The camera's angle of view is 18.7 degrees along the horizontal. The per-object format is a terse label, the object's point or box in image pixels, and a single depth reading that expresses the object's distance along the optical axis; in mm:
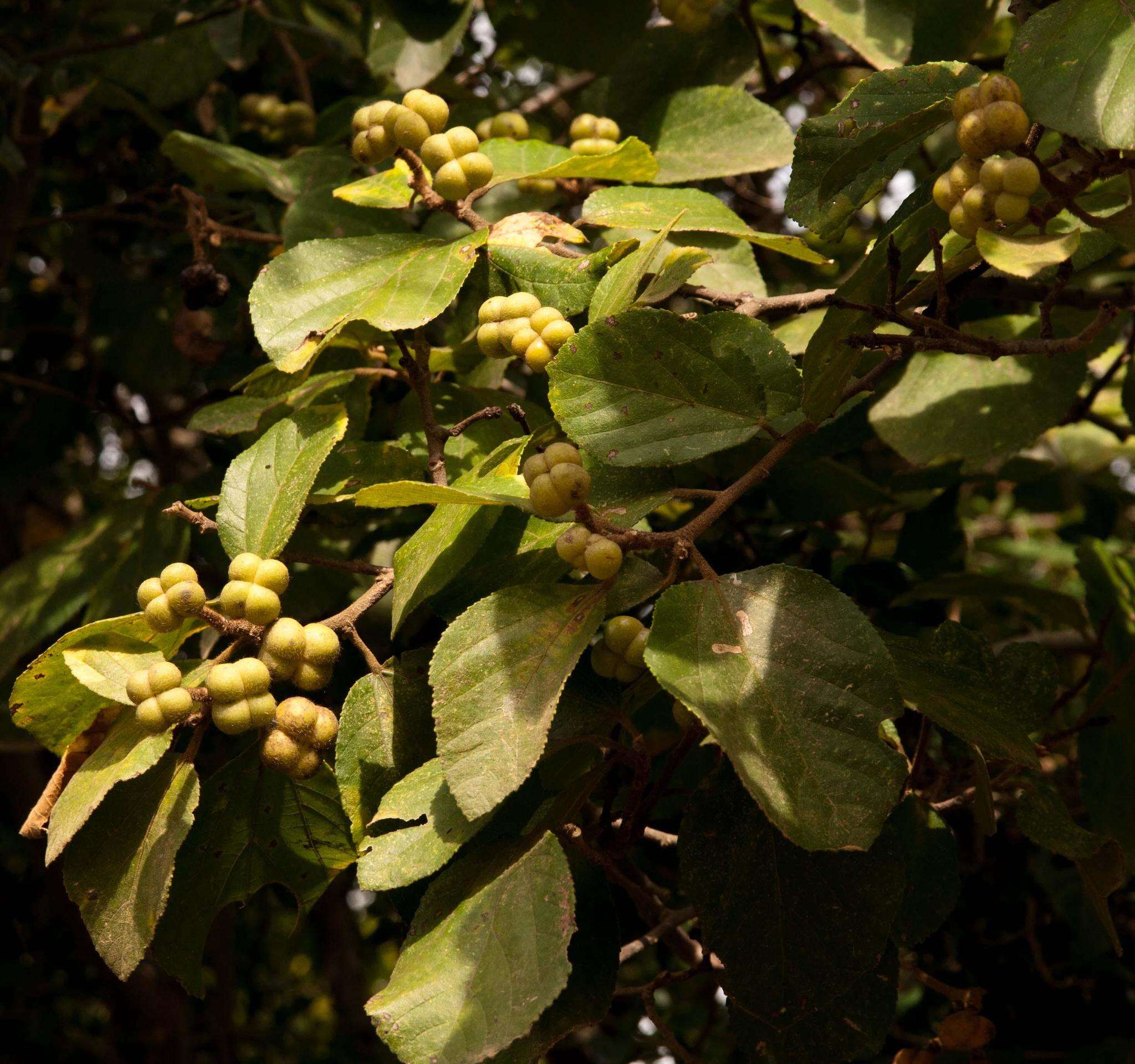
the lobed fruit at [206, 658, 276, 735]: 957
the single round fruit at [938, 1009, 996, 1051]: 1046
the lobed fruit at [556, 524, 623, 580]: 946
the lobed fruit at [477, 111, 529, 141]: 1165
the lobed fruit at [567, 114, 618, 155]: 1133
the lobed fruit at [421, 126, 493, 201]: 1028
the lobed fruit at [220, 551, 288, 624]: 976
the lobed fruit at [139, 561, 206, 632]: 971
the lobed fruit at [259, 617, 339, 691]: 969
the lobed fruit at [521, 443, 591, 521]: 933
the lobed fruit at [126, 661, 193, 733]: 964
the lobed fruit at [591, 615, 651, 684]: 996
